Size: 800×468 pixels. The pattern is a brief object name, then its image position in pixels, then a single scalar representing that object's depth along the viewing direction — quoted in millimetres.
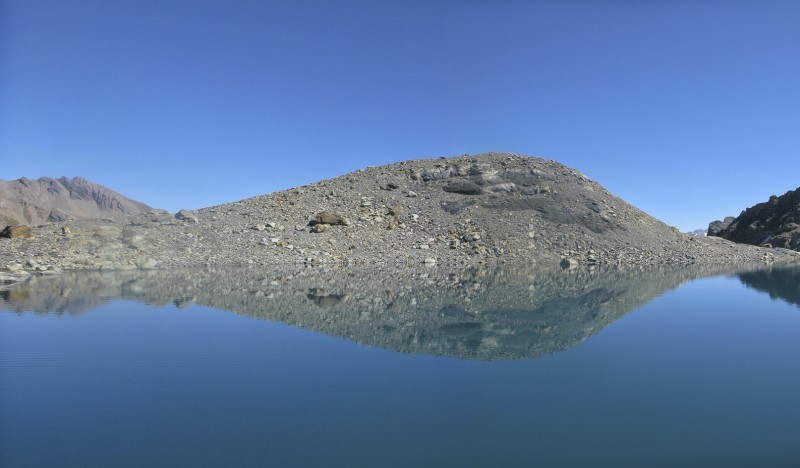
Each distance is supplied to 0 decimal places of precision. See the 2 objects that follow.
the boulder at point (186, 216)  31812
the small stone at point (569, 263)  31078
